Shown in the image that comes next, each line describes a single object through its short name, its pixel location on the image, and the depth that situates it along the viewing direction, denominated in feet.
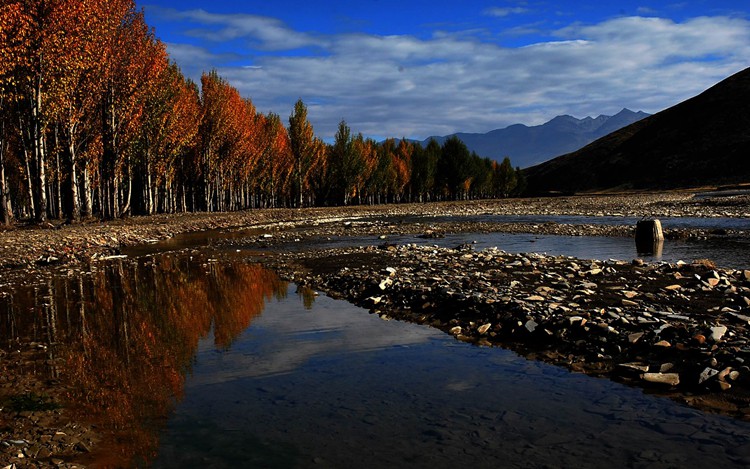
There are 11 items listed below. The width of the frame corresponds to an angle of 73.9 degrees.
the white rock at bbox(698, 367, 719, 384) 21.75
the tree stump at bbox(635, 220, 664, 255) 74.99
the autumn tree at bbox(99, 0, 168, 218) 123.44
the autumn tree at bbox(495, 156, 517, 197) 557.33
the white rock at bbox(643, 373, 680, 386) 22.34
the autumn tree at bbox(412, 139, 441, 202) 425.28
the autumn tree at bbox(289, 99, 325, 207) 277.64
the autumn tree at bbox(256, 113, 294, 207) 264.72
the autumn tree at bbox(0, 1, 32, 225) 79.51
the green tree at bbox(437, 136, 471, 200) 427.74
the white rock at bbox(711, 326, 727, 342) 25.29
